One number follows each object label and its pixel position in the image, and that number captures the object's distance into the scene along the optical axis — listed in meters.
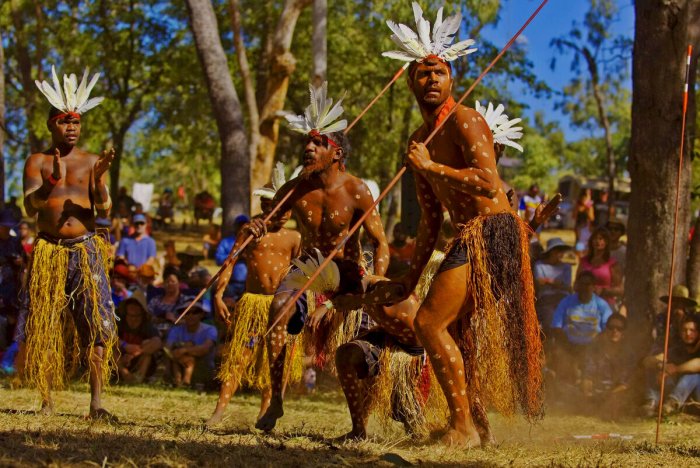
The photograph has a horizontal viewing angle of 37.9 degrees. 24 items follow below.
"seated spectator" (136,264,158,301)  11.76
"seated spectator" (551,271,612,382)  9.32
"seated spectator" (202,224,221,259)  16.53
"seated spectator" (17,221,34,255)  13.37
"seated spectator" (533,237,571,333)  9.84
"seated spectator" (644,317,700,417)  8.22
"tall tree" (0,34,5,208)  12.89
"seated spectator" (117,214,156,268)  12.48
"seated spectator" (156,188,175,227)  28.19
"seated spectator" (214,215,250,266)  10.82
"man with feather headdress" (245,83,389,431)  6.14
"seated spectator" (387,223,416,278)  11.46
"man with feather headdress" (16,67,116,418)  6.58
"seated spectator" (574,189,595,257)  14.31
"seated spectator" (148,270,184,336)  10.25
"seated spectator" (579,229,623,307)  10.66
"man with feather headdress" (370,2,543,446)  5.08
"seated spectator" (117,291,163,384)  9.94
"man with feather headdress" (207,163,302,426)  7.16
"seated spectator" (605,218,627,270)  11.35
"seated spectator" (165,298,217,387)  9.77
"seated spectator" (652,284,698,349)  8.48
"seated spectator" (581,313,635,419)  8.68
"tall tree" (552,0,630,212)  25.73
